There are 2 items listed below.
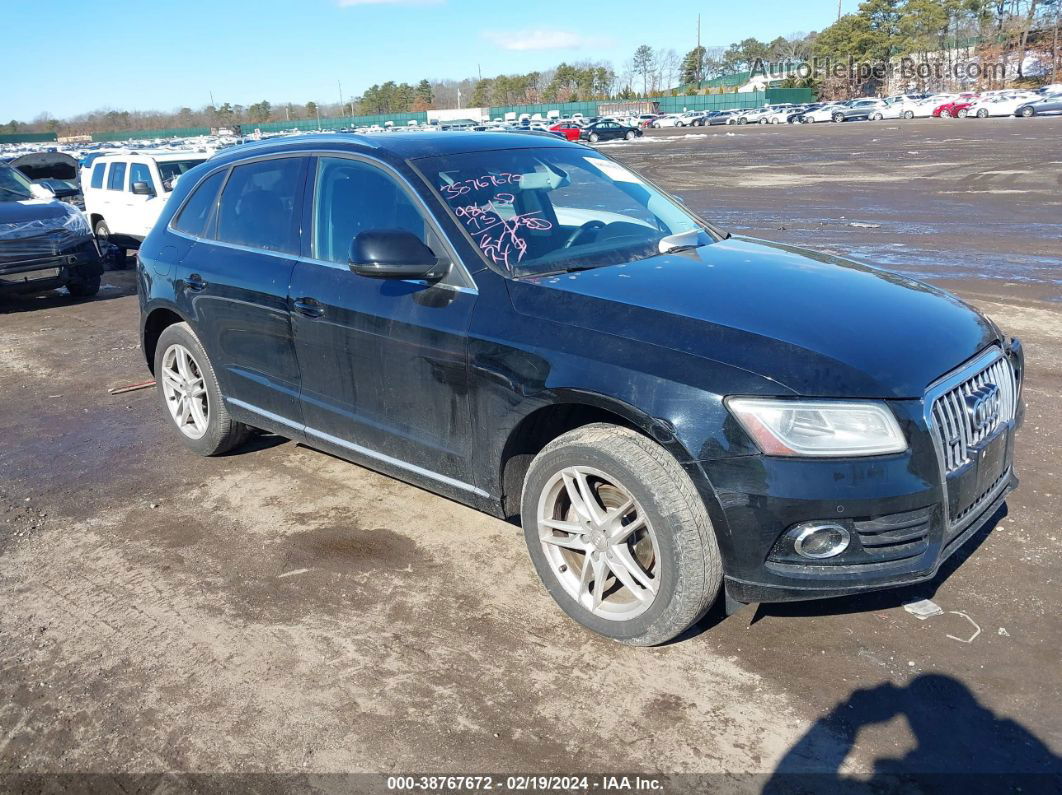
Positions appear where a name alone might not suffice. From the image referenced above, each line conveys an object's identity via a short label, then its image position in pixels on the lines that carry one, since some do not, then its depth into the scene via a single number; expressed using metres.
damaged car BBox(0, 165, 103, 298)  9.98
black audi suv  2.84
